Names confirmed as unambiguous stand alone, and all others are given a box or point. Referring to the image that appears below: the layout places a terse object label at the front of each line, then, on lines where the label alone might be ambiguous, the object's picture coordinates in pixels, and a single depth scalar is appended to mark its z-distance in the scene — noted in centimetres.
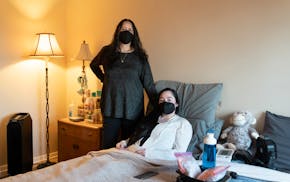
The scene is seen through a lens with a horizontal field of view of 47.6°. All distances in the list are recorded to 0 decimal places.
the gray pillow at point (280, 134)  219
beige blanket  178
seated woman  223
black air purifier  313
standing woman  275
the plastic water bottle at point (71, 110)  359
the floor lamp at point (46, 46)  336
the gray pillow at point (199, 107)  249
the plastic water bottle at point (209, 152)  171
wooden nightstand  317
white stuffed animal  242
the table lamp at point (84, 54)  343
